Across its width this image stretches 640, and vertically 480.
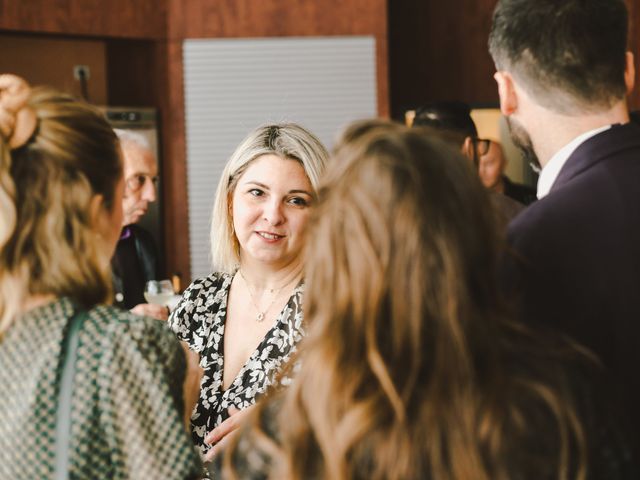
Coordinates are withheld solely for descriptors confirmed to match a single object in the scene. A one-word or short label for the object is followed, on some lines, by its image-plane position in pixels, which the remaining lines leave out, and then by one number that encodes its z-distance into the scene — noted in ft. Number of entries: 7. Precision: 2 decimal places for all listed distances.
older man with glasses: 12.67
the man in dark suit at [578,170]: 4.81
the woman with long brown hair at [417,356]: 3.65
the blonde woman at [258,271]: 7.73
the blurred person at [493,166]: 14.46
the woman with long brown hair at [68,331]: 4.38
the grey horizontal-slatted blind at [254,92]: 19.06
